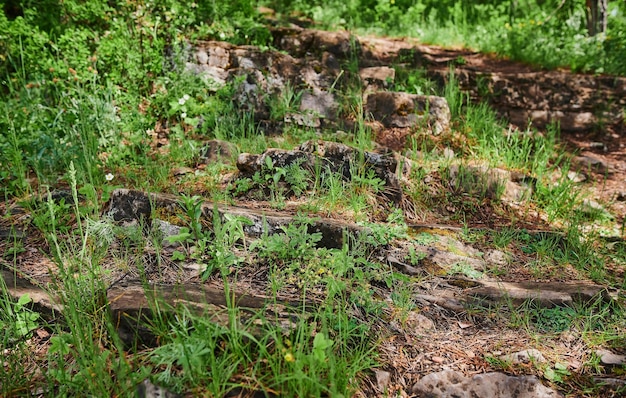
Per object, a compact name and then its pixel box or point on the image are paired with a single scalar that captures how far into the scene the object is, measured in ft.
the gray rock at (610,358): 7.34
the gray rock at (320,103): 16.95
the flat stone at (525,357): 7.38
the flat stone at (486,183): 13.53
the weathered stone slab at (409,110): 16.62
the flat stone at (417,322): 8.10
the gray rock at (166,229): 9.68
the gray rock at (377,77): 18.94
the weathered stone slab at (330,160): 12.00
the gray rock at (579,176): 16.78
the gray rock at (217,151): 13.69
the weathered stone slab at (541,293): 8.81
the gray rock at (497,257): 10.68
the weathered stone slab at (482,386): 6.81
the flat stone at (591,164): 17.56
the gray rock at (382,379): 6.77
